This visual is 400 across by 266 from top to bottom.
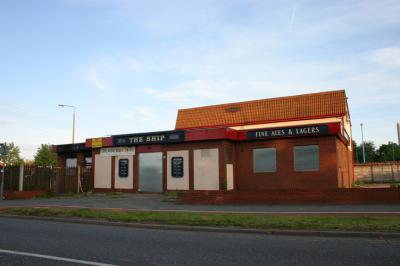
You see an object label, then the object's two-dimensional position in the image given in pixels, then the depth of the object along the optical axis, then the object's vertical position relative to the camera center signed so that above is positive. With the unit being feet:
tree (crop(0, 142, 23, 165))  281.02 +18.15
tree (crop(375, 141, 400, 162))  304.30 +18.04
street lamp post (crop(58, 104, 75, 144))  126.00 +16.89
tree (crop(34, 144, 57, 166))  258.16 +15.96
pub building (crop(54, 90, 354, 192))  78.12 +4.08
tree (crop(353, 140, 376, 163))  332.80 +19.31
